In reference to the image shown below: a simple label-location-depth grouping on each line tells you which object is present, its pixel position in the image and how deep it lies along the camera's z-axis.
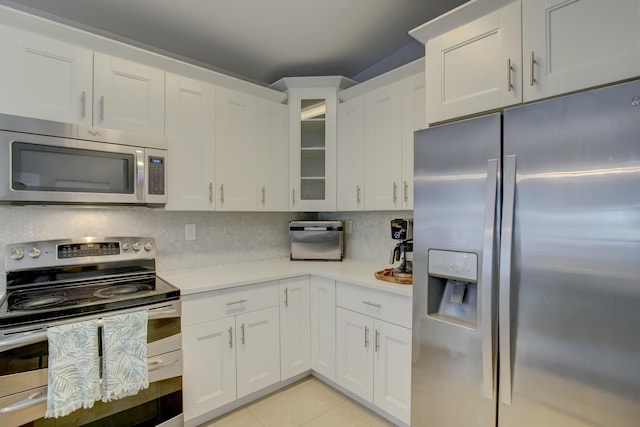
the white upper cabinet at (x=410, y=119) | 1.96
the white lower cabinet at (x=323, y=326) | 2.16
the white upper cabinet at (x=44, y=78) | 1.47
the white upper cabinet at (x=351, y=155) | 2.37
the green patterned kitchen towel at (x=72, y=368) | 1.29
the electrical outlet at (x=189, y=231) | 2.31
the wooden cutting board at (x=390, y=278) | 1.81
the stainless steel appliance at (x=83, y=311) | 1.26
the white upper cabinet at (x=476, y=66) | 1.28
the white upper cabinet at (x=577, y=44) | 1.03
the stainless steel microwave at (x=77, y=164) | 1.44
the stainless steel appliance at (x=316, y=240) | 2.64
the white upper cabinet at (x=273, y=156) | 2.40
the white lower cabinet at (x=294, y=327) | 2.17
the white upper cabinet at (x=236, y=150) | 2.18
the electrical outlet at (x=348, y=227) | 2.81
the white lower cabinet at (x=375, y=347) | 1.73
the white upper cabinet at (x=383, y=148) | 2.11
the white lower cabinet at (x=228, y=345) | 1.77
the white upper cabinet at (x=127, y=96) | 1.70
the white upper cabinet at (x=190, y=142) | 1.96
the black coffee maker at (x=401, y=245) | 1.96
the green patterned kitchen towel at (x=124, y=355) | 1.40
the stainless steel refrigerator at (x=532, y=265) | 0.96
